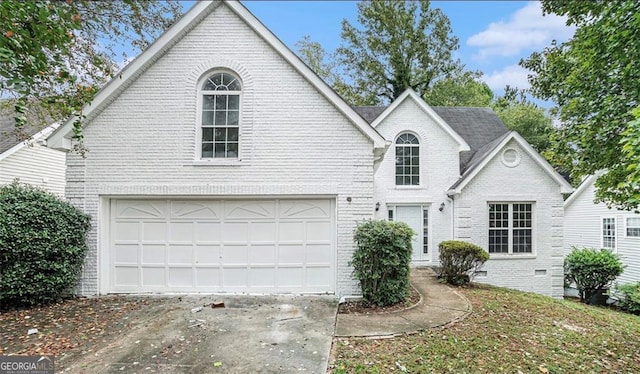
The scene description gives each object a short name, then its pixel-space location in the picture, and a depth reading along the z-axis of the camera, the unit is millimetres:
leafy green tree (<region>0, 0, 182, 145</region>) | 4703
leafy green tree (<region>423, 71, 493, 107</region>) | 26250
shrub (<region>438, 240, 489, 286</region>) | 9477
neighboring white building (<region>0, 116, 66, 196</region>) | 13062
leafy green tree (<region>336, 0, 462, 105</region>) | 25781
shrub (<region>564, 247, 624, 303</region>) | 11875
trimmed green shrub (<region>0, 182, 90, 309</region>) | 6832
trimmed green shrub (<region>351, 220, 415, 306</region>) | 7105
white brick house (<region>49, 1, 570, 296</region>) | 8102
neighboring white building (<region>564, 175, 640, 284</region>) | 14000
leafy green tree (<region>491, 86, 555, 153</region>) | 25438
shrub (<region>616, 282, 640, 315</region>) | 11570
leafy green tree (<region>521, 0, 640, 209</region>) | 7801
